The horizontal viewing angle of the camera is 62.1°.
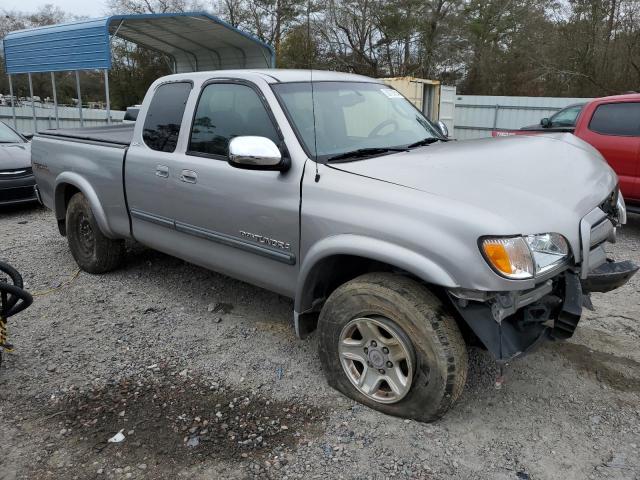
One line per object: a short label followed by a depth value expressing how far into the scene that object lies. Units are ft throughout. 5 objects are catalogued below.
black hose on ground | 10.46
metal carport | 35.40
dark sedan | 25.93
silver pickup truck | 8.30
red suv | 21.68
